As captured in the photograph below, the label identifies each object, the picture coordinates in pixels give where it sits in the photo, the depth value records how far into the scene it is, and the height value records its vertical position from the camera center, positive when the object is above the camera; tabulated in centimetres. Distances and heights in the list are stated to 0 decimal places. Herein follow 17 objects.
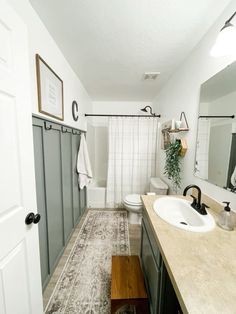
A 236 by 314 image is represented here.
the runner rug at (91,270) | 124 -136
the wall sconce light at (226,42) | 91 +67
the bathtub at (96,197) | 295 -110
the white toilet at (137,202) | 224 -94
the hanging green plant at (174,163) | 179 -23
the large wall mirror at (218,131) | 106 +11
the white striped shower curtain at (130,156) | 281 -24
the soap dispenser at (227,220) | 95 -49
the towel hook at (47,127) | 131 +15
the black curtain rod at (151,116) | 277 +52
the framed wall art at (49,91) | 120 +48
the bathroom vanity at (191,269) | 51 -54
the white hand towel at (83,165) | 233 -36
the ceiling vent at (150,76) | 208 +101
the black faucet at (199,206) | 111 -49
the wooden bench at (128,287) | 105 -110
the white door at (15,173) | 69 -17
